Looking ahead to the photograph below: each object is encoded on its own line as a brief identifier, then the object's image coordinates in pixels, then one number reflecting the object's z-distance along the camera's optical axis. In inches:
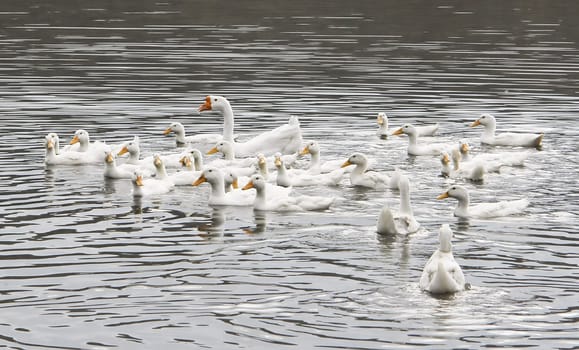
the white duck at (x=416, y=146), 1075.9
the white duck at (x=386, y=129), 1147.9
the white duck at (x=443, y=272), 639.8
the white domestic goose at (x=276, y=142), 1077.1
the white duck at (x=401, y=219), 774.5
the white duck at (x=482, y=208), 836.6
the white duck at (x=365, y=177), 942.4
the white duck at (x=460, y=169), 981.2
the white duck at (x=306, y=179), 958.4
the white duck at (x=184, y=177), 960.9
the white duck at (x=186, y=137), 1125.7
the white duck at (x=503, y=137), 1119.6
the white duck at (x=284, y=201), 860.6
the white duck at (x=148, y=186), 908.6
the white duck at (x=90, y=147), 1038.4
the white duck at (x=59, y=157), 1019.3
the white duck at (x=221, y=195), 894.4
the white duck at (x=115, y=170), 981.2
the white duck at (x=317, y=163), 995.9
